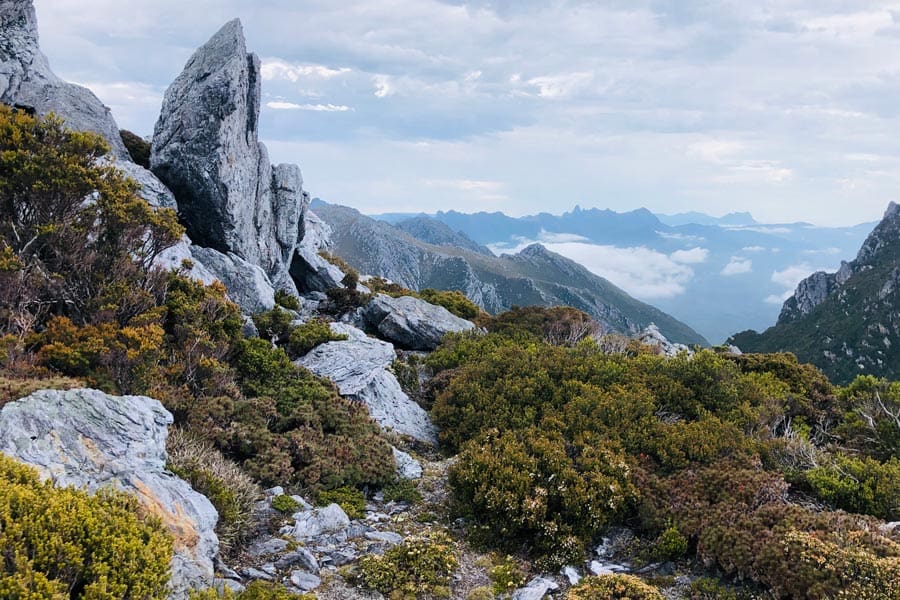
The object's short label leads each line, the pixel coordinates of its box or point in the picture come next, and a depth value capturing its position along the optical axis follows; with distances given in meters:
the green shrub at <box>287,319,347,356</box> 20.95
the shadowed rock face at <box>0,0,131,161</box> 24.66
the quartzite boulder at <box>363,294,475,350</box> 28.06
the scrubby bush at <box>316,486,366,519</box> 11.12
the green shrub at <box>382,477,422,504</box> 12.16
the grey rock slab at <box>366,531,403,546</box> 9.98
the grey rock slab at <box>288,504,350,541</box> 9.83
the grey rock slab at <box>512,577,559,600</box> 8.51
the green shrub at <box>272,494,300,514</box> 10.42
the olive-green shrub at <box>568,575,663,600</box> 7.83
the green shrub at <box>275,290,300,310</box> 27.91
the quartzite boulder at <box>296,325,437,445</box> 17.41
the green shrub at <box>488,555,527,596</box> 8.89
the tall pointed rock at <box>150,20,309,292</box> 24.98
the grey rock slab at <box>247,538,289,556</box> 9.00
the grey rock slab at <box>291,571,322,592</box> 8.16
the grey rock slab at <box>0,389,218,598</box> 7.28
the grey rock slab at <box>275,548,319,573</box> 8.69
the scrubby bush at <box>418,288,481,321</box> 35.72
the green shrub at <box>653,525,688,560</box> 9.85
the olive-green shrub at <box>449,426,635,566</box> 10.34
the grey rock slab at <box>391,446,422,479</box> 13.51
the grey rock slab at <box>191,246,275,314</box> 23.98
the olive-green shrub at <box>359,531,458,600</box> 8.34
